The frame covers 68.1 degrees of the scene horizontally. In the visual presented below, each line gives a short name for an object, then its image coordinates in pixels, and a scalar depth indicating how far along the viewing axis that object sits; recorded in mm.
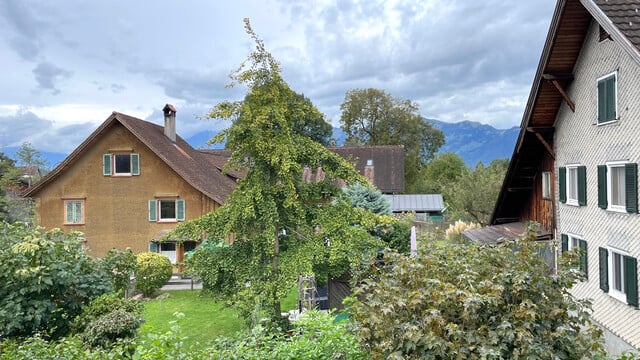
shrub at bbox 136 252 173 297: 19938
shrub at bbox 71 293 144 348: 8500
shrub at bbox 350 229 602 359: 4918
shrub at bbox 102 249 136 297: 10836
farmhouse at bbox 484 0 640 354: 10633
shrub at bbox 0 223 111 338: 8898
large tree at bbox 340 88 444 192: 55875
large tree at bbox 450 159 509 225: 30750
